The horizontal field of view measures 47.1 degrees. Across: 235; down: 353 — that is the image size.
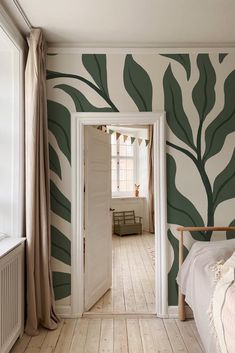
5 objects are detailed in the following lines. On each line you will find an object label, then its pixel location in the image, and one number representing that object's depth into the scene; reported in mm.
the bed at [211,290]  1492
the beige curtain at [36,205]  2387
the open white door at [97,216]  2881
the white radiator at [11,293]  1955
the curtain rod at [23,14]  2125
